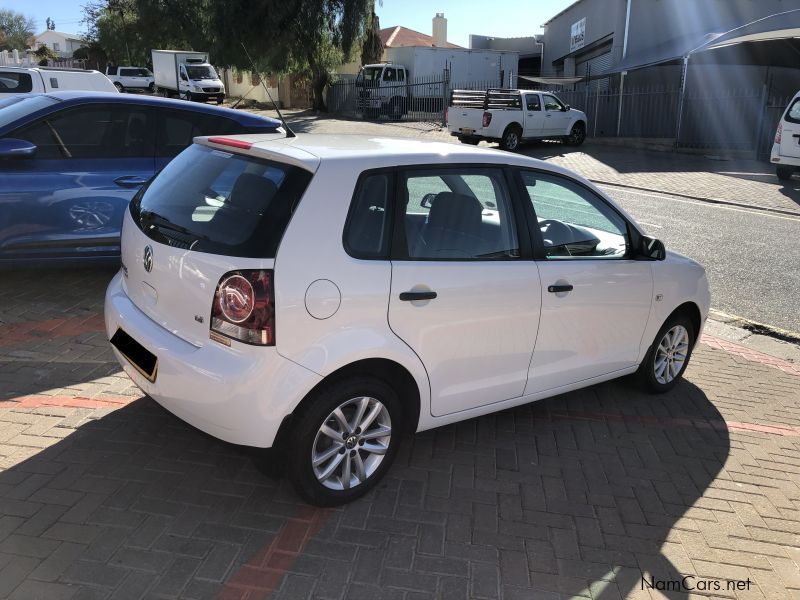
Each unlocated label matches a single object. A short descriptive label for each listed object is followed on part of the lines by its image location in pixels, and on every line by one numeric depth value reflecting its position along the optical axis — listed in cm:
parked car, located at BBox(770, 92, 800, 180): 1448
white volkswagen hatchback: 288
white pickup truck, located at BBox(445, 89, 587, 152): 2012
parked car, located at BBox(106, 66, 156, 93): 3975
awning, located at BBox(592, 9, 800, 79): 2005
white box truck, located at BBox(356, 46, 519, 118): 3284
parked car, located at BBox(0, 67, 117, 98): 1304
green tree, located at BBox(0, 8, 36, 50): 8136
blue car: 532
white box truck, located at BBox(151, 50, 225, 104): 3491
